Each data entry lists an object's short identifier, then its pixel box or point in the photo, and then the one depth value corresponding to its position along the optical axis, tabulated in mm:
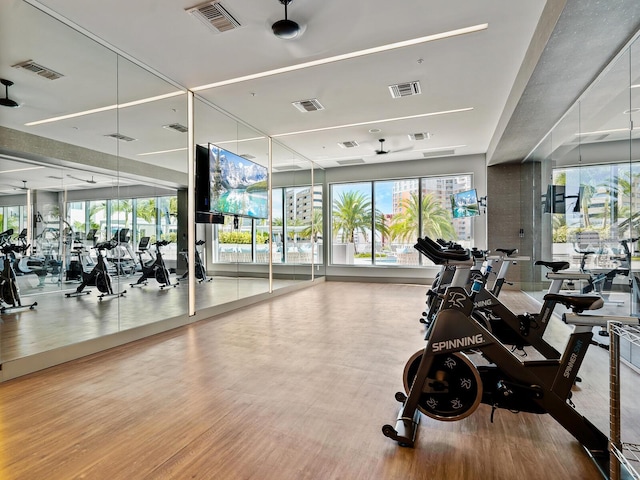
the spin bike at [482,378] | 2004
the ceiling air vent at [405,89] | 5043
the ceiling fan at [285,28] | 3326
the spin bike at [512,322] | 3199
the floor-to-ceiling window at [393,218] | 9828
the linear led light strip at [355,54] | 3775
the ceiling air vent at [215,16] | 3314
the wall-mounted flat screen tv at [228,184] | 5391
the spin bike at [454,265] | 2465
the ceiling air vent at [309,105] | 5625
